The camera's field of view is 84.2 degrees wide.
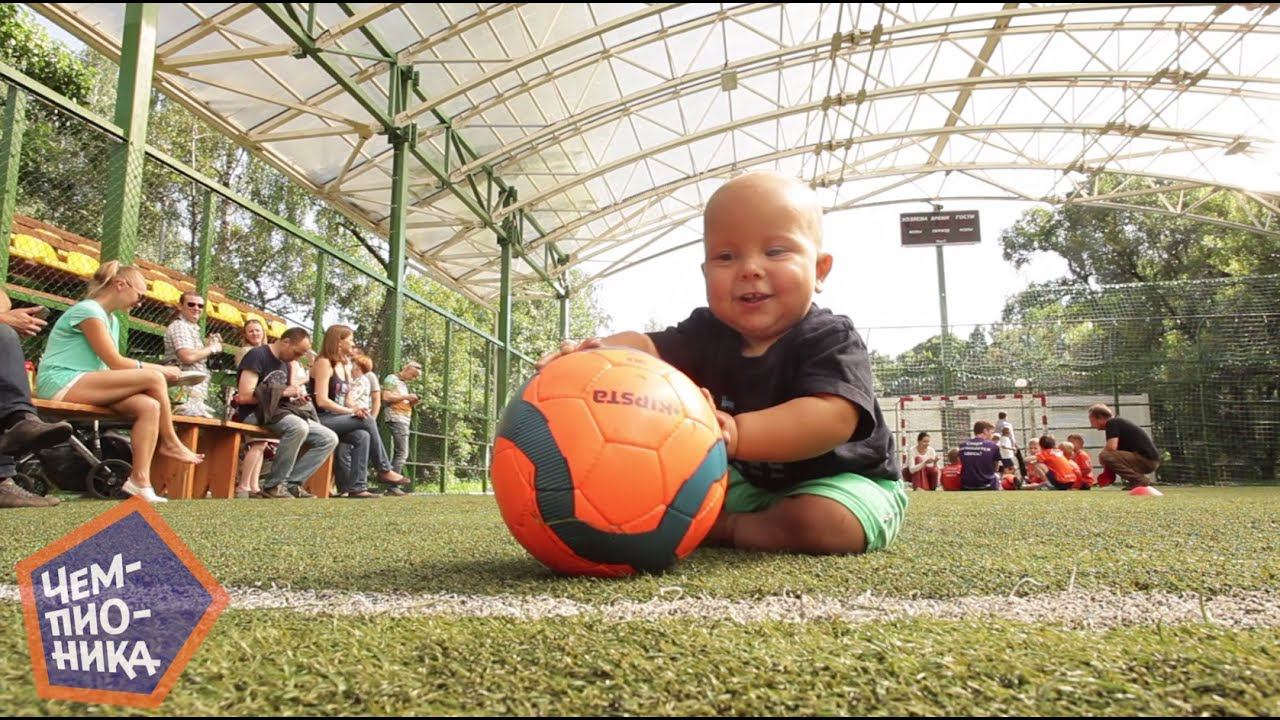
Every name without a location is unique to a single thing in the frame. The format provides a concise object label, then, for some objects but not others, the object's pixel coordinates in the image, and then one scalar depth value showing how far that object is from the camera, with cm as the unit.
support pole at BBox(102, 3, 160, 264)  502
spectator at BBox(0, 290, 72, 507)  387
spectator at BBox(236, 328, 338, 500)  592
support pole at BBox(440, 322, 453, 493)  1129
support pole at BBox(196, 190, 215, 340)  619
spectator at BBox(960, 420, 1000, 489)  1249
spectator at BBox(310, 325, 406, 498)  662
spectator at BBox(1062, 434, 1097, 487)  1363
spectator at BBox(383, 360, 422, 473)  852
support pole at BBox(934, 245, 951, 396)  1802
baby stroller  501
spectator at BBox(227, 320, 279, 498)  614
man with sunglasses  543
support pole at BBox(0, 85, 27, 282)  441
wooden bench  550
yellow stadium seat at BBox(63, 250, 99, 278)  511
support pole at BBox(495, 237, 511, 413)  1473
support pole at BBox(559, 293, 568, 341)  1958
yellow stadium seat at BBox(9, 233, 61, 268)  466
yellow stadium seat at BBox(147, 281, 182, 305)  622
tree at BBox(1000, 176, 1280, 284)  2628
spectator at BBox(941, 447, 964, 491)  1312
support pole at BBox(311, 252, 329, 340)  786
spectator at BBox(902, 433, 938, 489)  1485
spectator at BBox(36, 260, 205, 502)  423
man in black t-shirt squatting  1014
